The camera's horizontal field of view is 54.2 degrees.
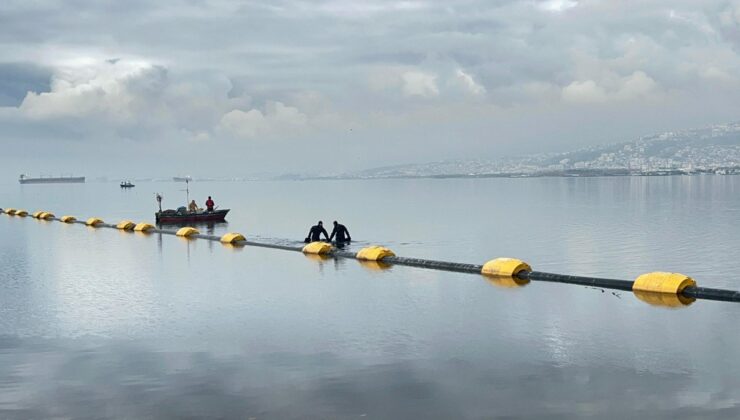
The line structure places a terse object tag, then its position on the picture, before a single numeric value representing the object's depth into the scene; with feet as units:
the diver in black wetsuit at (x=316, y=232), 186.39
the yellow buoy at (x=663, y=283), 104.73
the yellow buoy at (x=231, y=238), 200.34
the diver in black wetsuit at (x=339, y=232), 180.14
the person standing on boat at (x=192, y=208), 281.13
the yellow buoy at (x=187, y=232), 221.76
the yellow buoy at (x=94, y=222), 285.97
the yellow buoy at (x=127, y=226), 259.19
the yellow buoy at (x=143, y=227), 247.29
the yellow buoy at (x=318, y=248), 165.58
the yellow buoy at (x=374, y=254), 152.56
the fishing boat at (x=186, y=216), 269.19
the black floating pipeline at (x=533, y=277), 103.09
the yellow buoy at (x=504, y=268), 126.21
